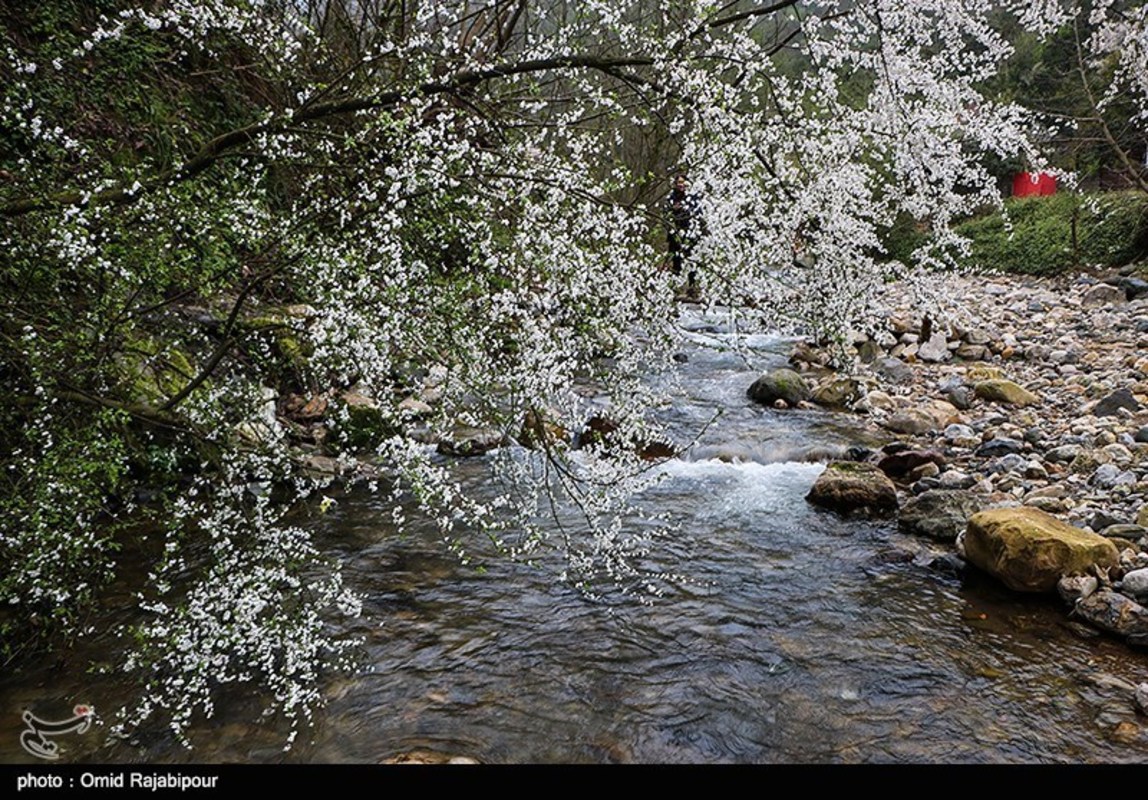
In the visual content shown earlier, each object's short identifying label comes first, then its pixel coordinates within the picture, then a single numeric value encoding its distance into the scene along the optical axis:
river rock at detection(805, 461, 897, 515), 6.18
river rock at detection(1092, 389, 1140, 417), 7.30
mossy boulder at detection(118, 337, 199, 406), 4.08
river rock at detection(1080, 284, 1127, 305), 12.56
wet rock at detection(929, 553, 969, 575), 5.08
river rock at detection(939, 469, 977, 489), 6.42
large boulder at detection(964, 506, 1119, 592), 4.56
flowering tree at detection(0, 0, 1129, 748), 3.16
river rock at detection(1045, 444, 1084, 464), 6.48
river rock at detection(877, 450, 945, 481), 6.90
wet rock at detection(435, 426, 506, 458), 7.32
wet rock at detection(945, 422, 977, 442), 7.57
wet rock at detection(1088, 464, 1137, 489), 5.66
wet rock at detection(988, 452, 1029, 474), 6.53
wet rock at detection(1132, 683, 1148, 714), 3.54
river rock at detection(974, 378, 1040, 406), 8.50
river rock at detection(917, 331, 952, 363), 11.13
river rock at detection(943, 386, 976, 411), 8.79
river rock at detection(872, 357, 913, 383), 10.37
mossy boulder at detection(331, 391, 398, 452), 6.87
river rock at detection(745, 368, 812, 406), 9.46
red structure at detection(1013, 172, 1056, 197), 24.09
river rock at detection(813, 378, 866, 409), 9.38
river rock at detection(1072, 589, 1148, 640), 4.05
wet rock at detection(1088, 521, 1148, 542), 4.80
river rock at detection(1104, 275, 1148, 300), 12.55
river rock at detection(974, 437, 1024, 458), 7.00
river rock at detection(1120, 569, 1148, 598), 4.25
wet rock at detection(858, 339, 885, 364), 11.50
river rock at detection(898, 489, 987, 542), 5.56
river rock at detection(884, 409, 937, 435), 8.12
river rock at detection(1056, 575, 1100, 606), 4.40
